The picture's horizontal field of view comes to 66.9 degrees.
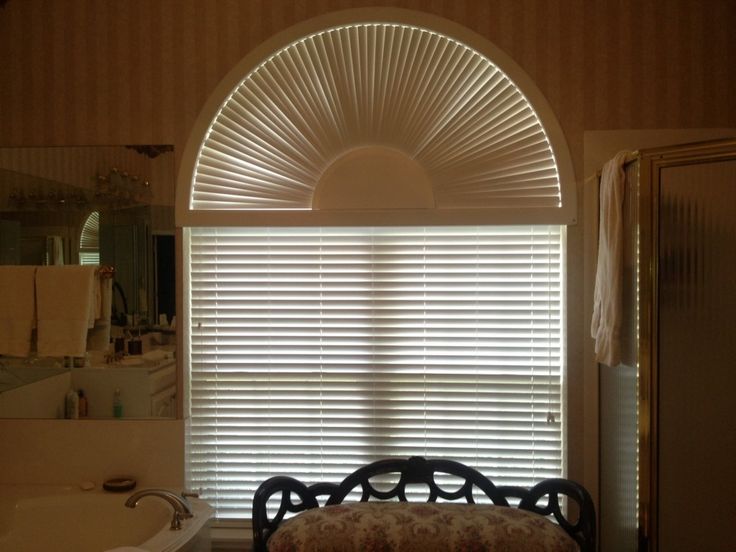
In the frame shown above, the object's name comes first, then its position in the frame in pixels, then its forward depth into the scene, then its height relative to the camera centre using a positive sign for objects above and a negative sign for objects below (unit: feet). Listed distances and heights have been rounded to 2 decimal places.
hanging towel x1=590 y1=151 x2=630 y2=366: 5.86 +0.08
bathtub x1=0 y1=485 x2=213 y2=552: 7.34 -3.31
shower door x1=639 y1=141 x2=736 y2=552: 5.33 -0.83
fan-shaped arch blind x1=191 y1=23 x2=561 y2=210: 7.48 +2.18
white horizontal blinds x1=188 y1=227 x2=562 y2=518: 7.63 -1.10
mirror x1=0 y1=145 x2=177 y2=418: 7.66 +0.24
